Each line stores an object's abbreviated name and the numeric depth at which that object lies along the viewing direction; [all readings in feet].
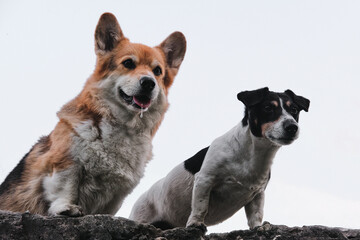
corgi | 13.97
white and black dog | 16.65
